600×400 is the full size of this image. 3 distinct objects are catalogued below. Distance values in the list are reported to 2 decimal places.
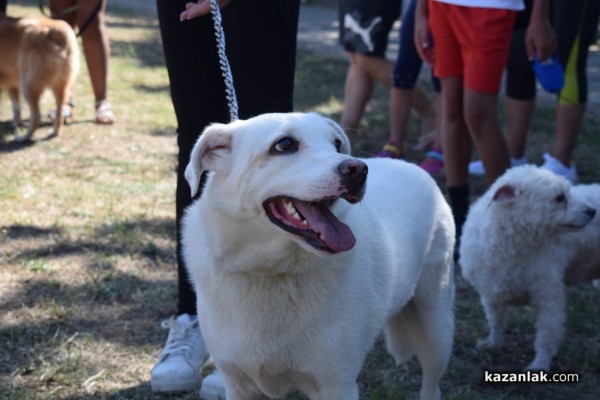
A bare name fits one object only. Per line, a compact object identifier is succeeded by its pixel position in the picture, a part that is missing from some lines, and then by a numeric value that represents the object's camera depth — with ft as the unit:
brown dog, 22.24
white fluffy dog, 12.75
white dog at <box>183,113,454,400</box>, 7.50
